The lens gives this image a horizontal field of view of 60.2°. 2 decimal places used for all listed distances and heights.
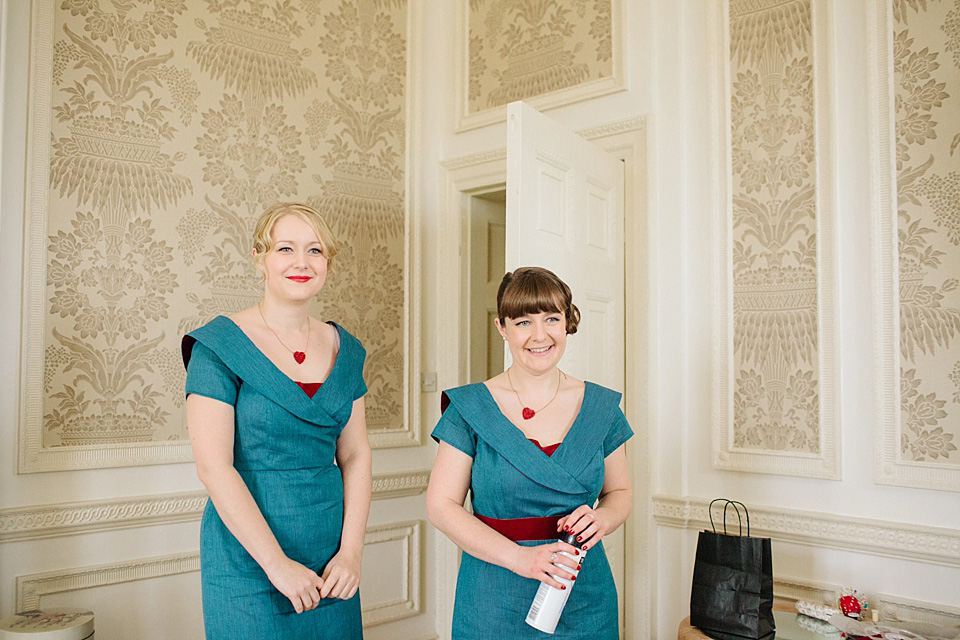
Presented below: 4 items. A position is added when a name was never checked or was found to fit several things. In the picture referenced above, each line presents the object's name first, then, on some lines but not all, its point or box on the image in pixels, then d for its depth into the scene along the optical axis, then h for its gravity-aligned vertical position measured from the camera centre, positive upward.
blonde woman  1.75 -0.21
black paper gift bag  2.03 -0.57
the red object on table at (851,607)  2.25 -0.68
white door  2.42 +0.42
